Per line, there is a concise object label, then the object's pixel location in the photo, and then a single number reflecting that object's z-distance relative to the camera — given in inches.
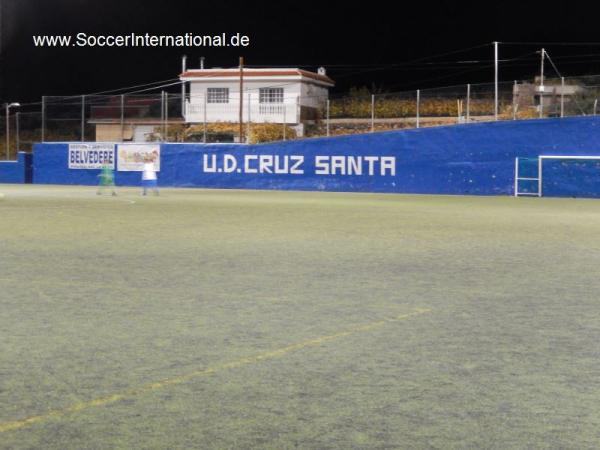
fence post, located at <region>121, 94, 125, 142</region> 1871.1
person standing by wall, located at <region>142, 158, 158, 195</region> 1409.2
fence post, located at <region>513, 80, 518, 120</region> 1562.5
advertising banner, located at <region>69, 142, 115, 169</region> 1899.6
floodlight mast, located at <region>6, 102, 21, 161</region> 1918.3
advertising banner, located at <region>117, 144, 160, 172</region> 1850.4
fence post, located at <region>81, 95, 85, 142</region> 1892.2
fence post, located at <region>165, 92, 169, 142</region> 1826.2
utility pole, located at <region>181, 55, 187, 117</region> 1801.2
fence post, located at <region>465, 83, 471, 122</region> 1589.6
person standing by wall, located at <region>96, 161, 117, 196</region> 1521.3
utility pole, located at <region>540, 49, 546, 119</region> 1551.4
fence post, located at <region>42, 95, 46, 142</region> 1955.0
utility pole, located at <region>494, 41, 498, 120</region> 1572.3
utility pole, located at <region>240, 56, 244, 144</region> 1779.0
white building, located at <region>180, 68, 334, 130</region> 1936.5
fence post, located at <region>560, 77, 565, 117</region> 1505.9
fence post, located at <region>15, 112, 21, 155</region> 2005.4
